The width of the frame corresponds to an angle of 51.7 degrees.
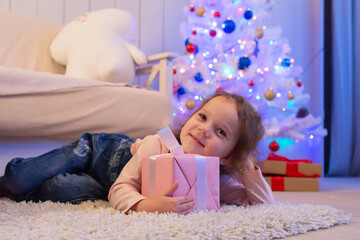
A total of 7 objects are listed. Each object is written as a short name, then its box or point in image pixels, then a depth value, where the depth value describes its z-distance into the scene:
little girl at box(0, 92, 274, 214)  0.95
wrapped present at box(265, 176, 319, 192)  1.77
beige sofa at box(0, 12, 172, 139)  1.23
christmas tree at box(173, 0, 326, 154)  2.18
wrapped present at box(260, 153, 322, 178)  1.82
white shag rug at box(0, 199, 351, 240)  0.61
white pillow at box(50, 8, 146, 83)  1.75
